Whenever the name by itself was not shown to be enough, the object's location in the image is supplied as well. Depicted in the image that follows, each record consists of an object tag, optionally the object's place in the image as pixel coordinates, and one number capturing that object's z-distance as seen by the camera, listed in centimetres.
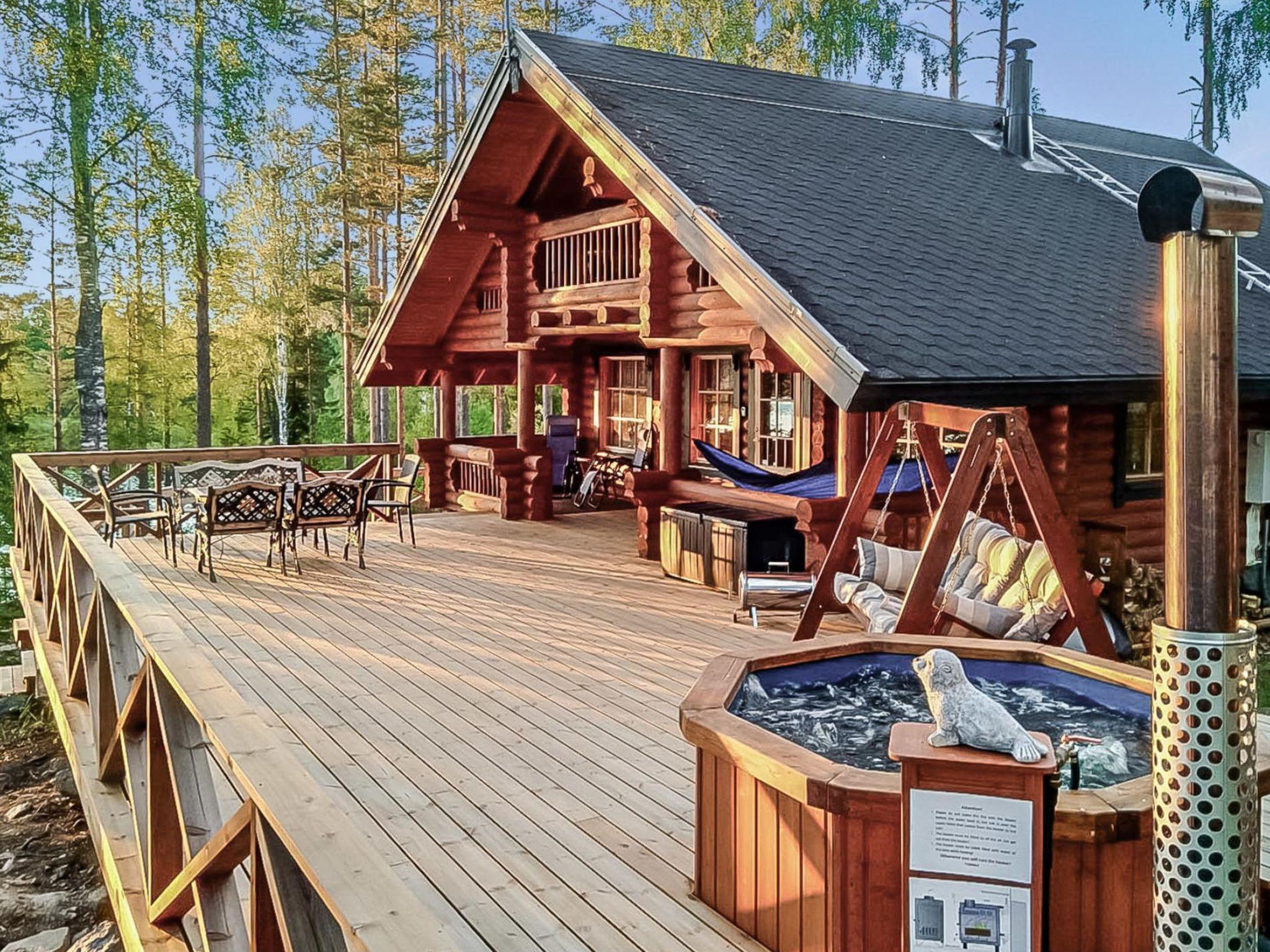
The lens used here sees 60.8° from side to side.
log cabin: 643
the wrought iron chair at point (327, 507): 860
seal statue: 222
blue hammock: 709
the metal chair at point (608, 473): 1277
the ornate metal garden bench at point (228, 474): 1012
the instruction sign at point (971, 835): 216
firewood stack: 689
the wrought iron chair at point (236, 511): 834
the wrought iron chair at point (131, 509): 884
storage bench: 775
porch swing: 488
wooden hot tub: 263
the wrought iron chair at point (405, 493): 936
